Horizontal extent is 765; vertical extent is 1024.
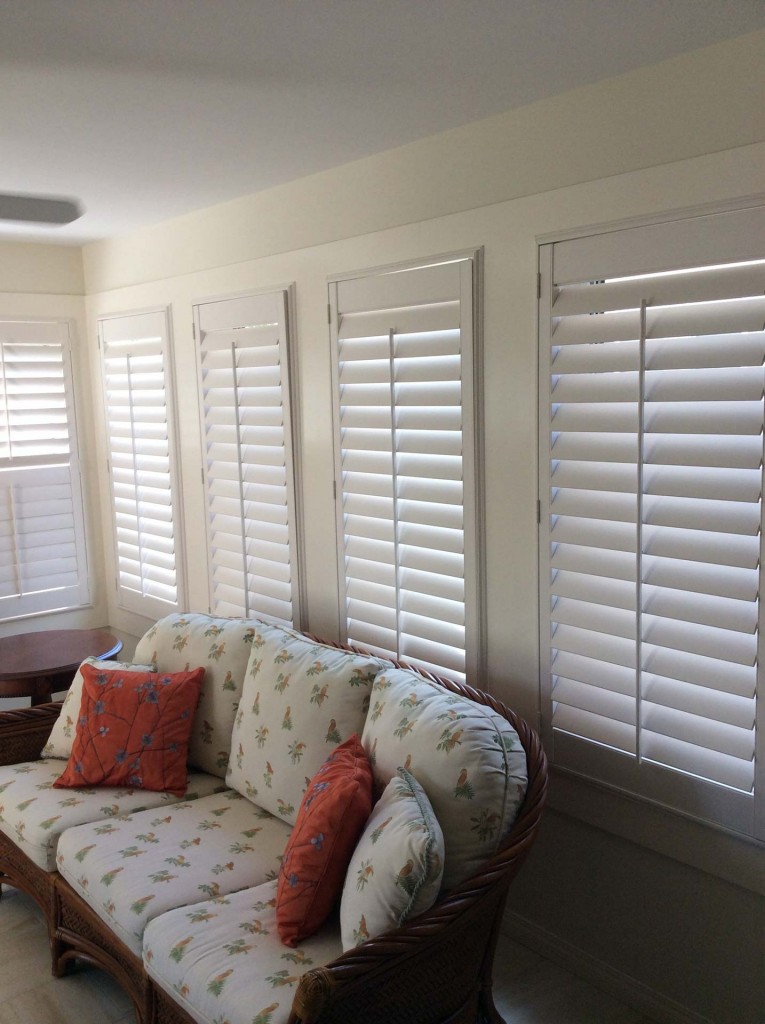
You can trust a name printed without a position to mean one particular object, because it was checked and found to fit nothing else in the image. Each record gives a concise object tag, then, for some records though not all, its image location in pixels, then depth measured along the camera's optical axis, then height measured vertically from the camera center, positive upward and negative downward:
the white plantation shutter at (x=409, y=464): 2.60 -0.17
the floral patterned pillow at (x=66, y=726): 2.93 -1.03
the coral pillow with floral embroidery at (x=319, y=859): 1.94 -1.00
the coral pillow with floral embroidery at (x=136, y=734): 2.73 -1.00
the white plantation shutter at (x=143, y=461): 3.97 -0.22
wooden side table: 3.31 -0.95
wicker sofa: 1.78 -1.12
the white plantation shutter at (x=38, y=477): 4.23 -0.30
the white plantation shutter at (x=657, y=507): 1.96 -0.25
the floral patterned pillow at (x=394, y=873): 1.75 -0.94
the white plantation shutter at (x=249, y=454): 3.30 -0.16
